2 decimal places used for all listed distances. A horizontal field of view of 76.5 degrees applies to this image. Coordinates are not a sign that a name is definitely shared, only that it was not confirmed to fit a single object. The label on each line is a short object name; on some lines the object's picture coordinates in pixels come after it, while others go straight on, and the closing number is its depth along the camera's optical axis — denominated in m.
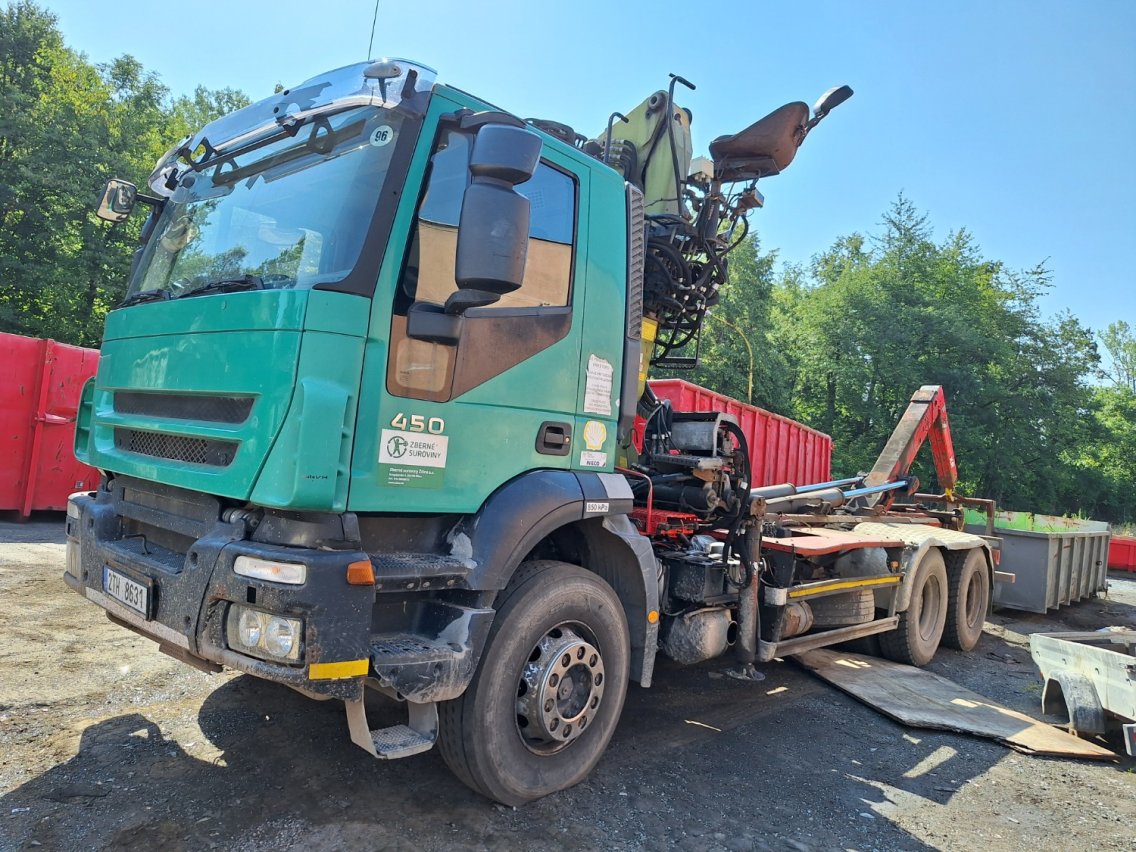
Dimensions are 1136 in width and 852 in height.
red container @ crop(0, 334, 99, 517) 9.89
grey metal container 9.40
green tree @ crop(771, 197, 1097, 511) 28.08
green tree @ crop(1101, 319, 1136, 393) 48.16
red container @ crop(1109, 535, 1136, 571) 17.22
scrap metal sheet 4.71
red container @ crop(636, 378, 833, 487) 6.77
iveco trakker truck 2.59
